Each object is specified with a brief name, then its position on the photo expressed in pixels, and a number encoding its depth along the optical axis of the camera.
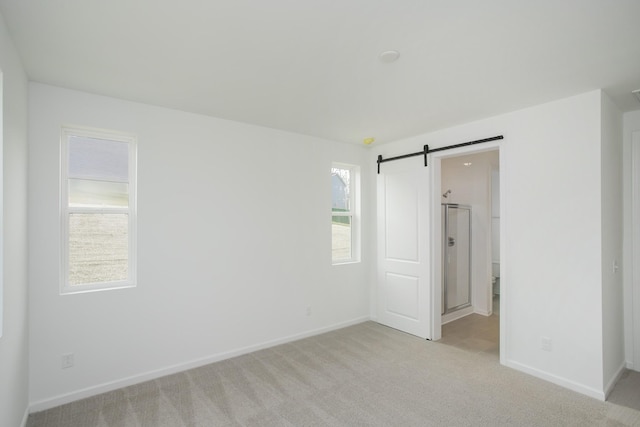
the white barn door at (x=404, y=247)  3.99
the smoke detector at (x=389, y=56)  2.09
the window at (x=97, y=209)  2.71
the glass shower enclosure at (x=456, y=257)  4.67
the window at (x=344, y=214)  4.54
